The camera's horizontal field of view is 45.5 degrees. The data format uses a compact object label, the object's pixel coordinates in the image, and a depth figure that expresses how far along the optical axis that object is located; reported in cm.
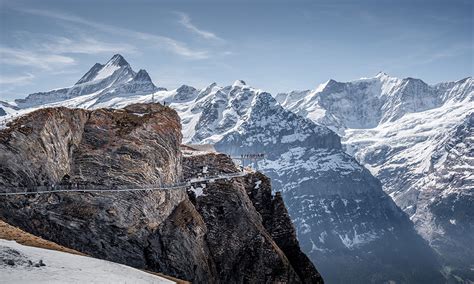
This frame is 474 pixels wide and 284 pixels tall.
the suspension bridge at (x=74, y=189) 6511
